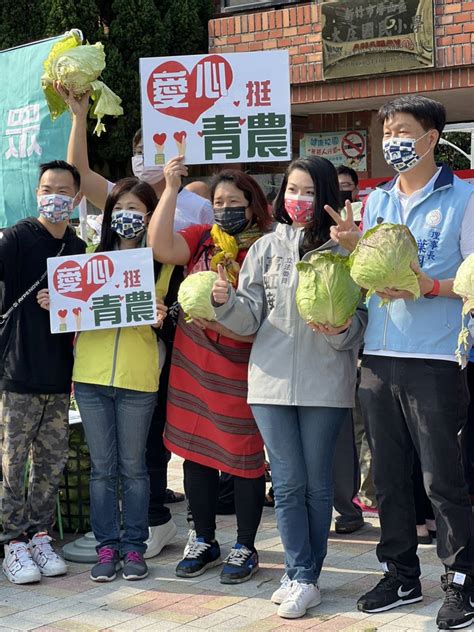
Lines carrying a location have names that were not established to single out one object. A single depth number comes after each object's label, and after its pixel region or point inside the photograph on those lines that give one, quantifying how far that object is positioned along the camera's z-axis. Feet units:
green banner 25.00
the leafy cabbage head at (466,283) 13.39
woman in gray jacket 15.51
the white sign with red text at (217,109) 17.28
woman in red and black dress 16.87
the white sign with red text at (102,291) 17.12
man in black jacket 17.51
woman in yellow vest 17.21
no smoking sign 38.70
